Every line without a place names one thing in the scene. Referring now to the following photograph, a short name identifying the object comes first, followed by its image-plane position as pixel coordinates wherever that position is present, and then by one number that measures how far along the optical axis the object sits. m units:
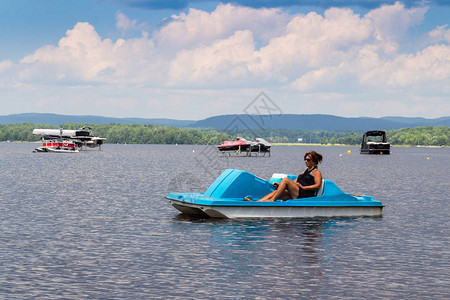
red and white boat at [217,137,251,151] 188.12
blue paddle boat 27.03
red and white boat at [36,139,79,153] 194.50
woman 27.47
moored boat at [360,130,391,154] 193.75
